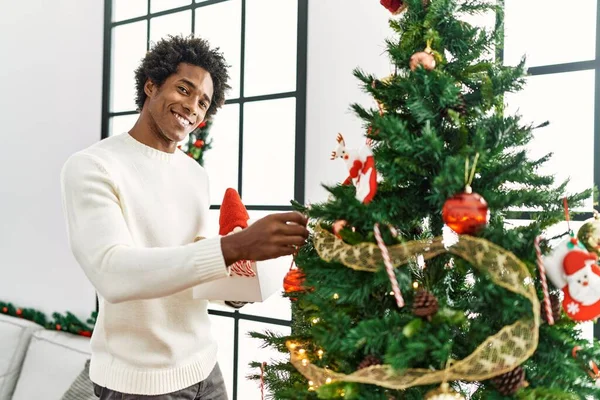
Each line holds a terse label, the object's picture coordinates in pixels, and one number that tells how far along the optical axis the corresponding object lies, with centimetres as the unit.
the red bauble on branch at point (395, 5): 101
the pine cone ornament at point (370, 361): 80
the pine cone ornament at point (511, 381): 77
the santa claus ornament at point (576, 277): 75
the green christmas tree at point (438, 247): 76
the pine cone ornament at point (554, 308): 81
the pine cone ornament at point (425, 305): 77
